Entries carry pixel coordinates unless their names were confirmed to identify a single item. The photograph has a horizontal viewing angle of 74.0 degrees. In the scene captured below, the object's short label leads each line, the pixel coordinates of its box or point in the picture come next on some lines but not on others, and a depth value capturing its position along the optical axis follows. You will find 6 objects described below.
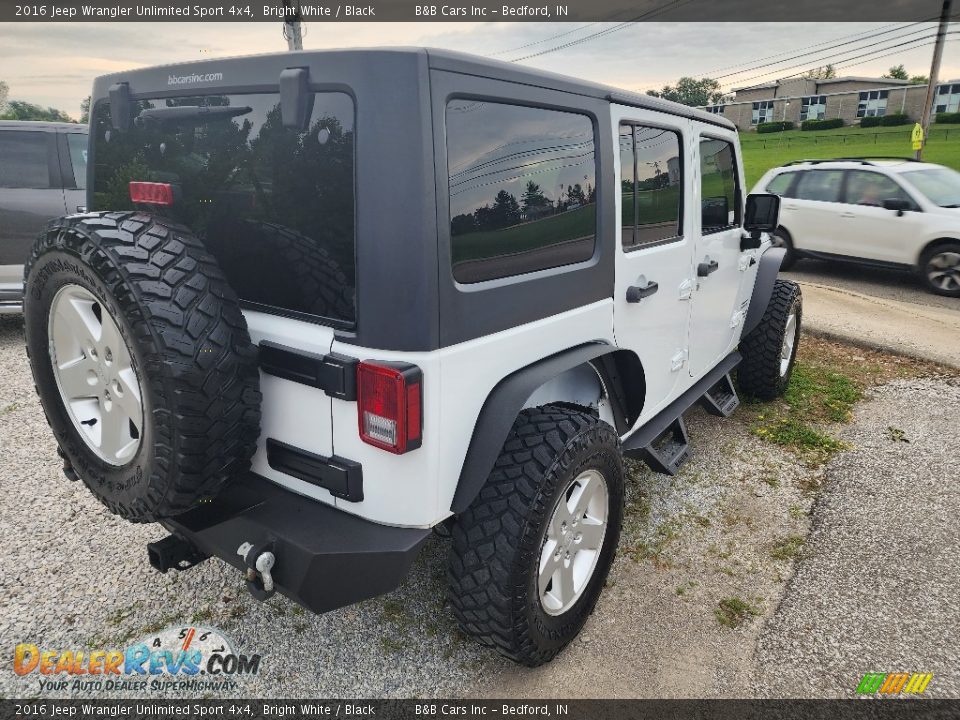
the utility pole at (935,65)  17.41
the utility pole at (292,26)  11.59
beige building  62.41
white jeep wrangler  1.82
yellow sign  16.20
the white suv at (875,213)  8.59
